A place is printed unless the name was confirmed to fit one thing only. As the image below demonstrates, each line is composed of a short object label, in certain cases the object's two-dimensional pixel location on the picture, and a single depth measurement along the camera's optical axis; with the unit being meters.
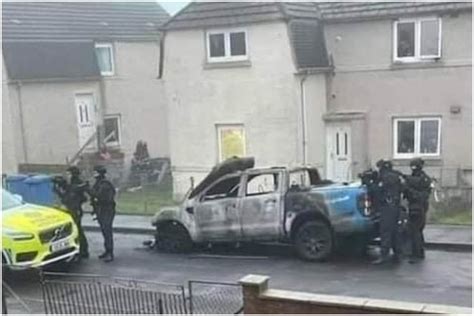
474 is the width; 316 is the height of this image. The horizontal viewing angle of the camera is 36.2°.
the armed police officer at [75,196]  13.48
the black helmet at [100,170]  12.99
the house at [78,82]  24.06
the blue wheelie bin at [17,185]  16.64
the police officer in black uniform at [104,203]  13.01
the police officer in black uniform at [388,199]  11.80
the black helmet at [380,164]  11.90
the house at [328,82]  17.69
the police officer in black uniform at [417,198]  12.07
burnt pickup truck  12.16
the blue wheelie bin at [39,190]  16.48
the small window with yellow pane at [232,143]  19.25
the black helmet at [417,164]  12.05
